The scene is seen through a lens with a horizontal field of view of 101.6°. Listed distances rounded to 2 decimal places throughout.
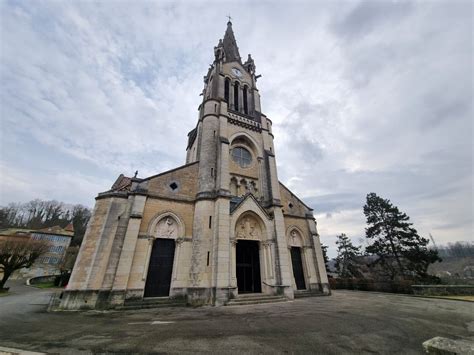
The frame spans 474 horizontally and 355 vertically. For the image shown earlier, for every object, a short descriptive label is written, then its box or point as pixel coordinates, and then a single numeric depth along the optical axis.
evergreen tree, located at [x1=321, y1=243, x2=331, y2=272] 28.34
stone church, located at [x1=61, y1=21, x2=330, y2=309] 10.73
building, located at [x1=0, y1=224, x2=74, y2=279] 37.38
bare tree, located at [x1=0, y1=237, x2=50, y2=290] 19.16
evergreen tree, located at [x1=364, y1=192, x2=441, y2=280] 21.50
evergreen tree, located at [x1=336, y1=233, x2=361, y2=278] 29.00
